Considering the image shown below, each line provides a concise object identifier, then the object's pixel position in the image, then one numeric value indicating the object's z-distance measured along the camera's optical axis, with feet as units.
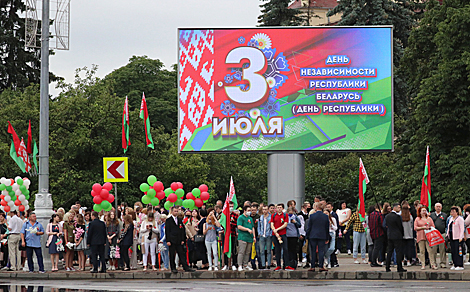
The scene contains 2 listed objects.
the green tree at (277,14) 187.62
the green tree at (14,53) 186.09
